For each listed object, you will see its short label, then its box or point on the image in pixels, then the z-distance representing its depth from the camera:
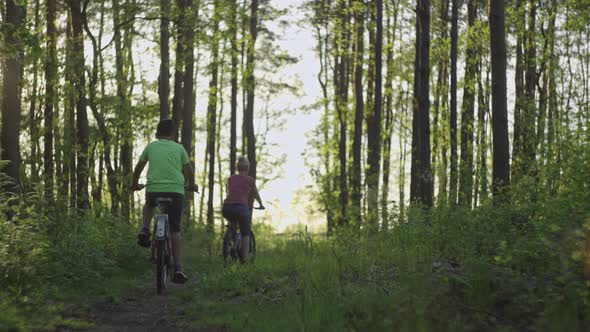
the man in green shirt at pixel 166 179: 9.48
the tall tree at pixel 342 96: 30.91
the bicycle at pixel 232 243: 12.91
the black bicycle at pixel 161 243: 9.33
